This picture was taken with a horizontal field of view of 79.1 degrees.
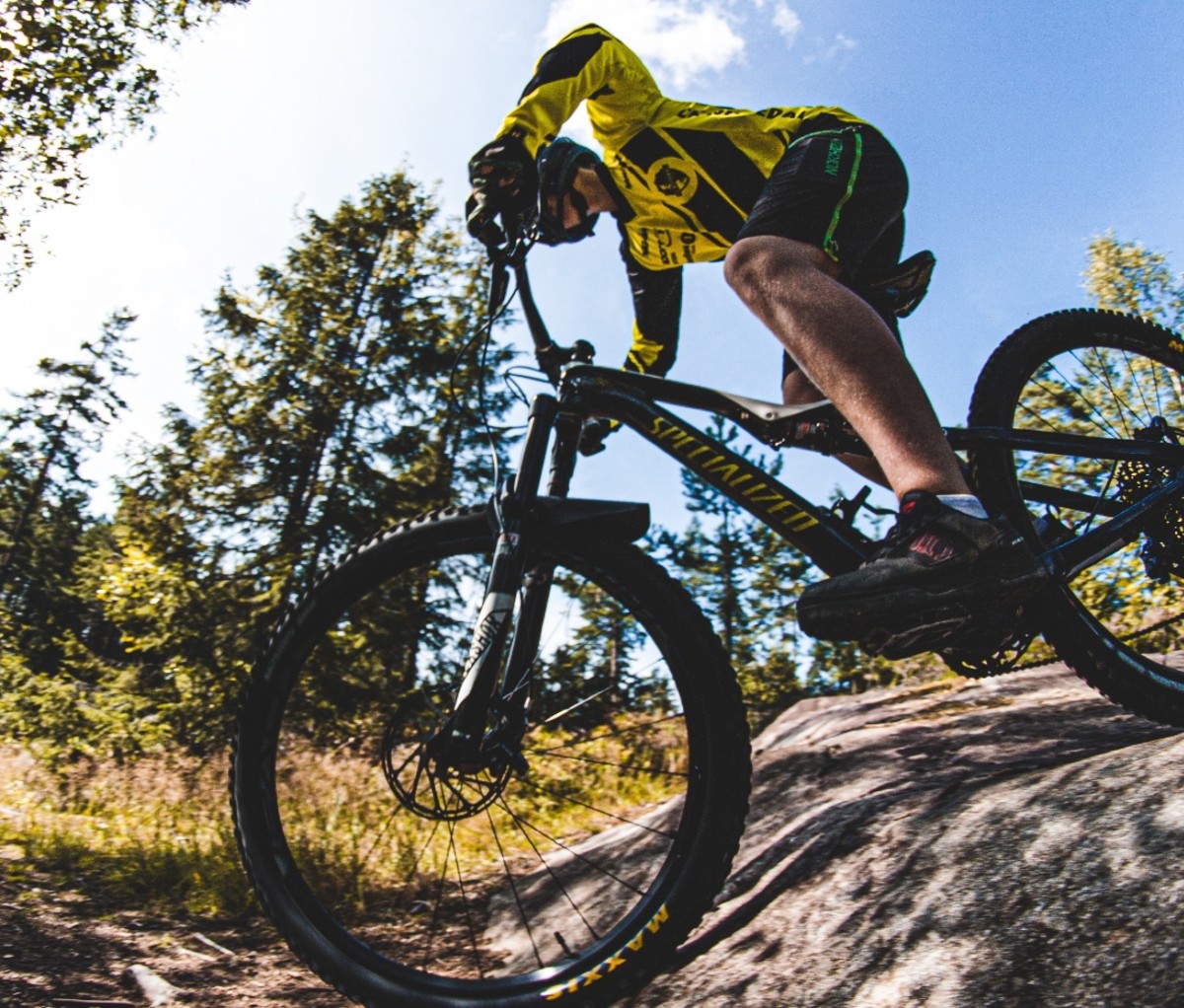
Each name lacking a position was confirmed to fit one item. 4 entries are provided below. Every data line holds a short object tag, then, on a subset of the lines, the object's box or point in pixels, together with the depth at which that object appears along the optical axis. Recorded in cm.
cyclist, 145
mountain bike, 153
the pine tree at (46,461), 2673
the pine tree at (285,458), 1054
